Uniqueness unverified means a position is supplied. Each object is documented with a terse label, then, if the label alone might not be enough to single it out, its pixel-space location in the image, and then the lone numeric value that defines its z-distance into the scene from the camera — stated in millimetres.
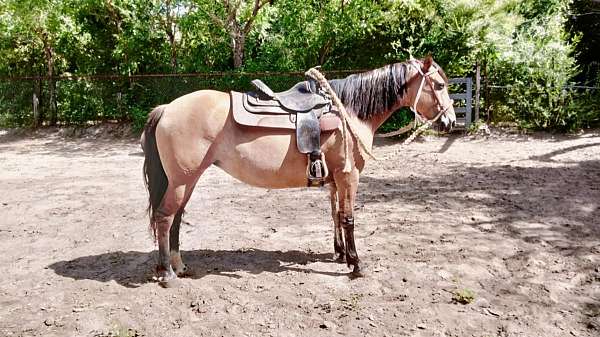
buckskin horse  3615
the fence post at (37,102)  14469
